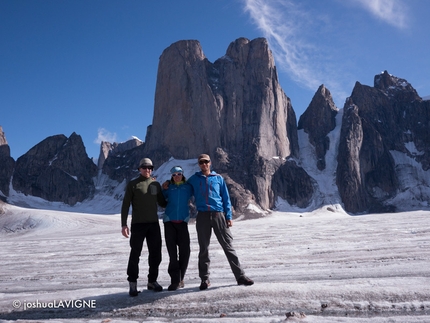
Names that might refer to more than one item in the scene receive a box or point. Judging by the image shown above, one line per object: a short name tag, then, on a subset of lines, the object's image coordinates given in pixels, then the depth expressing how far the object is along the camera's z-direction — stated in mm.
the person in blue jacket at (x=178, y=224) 5633
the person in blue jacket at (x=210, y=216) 5469
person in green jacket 5582
